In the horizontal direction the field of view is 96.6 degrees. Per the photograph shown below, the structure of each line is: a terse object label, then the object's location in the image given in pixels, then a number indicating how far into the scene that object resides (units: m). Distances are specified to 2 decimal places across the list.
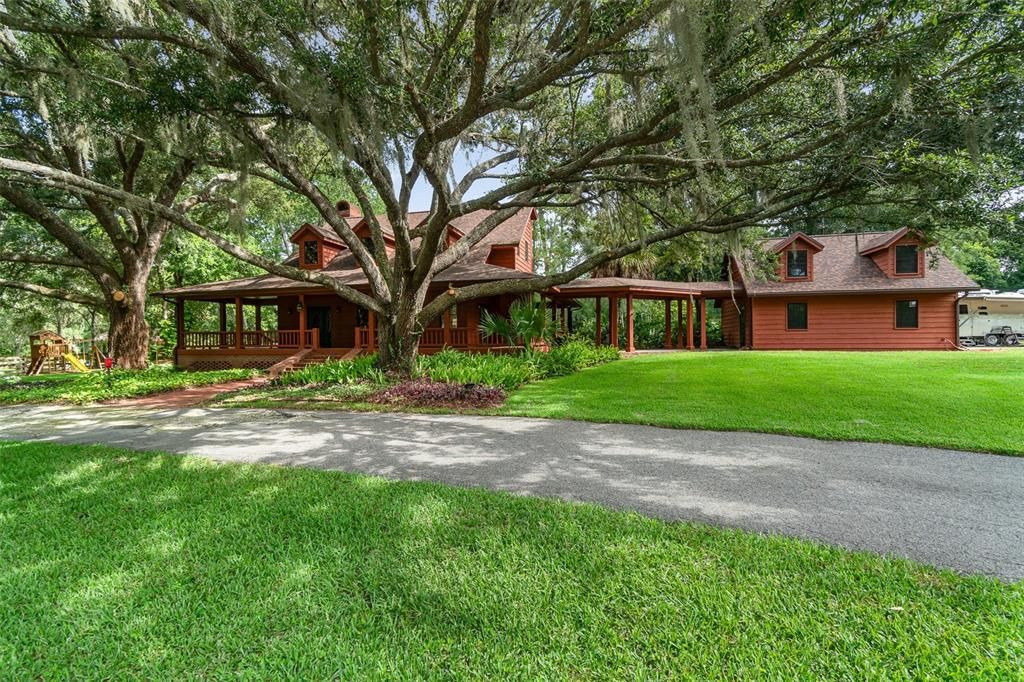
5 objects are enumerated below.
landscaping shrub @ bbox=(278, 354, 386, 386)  10.09
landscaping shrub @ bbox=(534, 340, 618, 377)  12.05
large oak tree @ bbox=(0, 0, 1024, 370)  5.21
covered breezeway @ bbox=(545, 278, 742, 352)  17.22
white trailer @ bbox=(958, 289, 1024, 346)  20.81
